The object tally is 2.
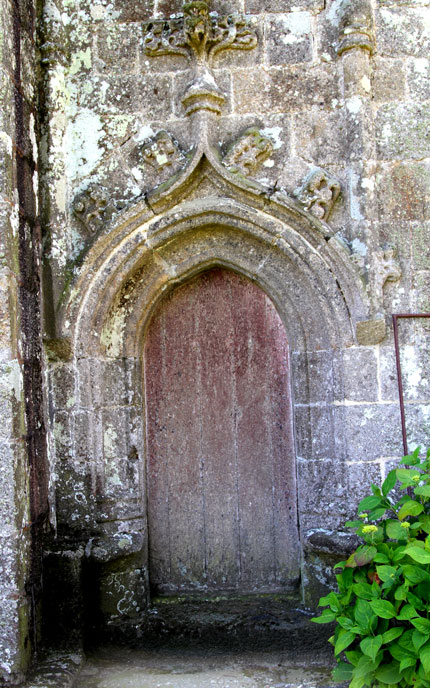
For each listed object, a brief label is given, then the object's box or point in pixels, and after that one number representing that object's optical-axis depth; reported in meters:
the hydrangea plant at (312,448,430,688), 2.30
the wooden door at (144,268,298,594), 3.51
